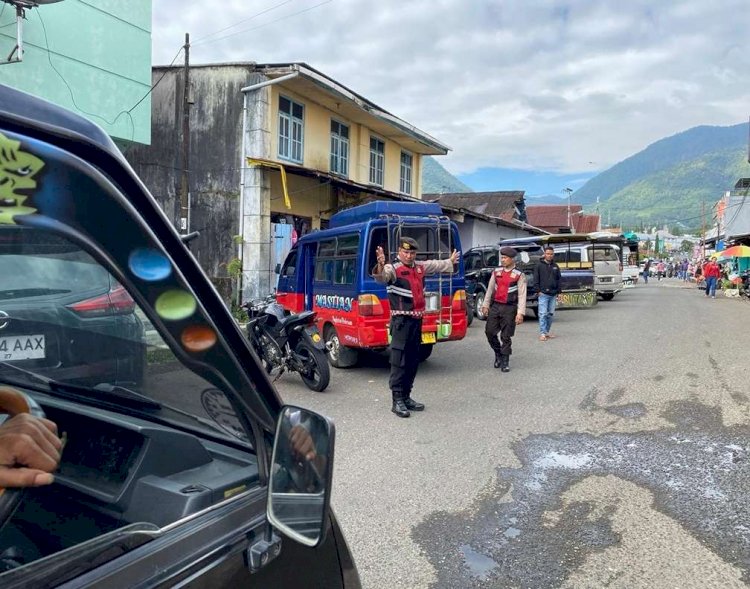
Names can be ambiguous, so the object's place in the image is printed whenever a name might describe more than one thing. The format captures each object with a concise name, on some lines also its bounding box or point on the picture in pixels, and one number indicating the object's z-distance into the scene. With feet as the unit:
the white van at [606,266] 67.51
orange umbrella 85.46
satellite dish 26.73
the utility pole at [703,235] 183.93
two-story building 46.44
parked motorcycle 23.88
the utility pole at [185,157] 41.60
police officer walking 28.31
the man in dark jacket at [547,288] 38.14
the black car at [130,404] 3.45
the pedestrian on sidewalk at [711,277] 81.51
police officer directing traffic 20.66
